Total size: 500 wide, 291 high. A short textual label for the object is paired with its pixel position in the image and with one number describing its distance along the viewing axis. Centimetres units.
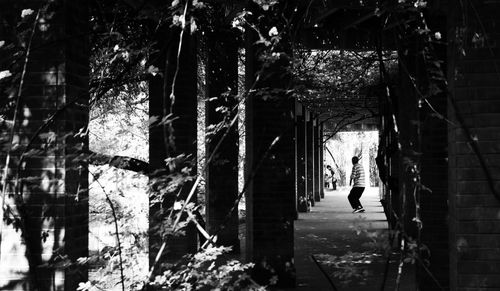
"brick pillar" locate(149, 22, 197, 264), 810
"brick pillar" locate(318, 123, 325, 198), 3150
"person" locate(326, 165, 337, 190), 4425
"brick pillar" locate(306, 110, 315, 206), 2417
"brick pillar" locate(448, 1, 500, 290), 403
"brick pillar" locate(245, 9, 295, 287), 814
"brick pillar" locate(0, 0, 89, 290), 412
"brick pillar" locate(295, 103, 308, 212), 2045
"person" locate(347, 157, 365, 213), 1811
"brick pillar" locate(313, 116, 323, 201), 2820
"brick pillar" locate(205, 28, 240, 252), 1067
